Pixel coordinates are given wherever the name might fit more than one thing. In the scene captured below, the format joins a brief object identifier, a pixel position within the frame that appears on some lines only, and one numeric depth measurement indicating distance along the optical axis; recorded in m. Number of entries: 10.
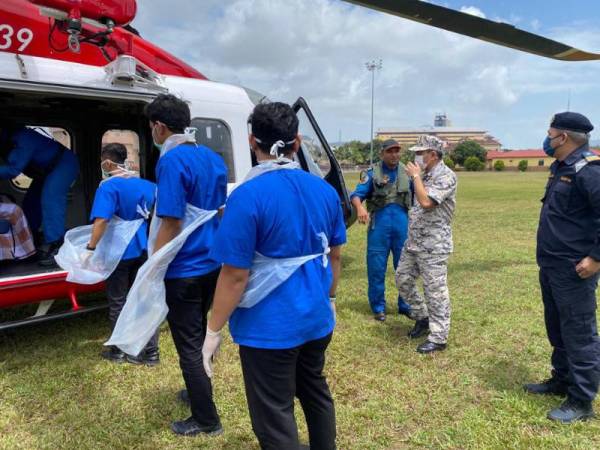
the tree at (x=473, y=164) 79.28
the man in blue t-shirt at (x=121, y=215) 3.62
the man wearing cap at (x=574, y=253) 2.88
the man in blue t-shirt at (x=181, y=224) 2.55
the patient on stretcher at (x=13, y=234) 4.52
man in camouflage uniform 3.87
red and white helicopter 3.48
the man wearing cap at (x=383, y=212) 4.81
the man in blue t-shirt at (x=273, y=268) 1.82
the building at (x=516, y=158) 91.94
